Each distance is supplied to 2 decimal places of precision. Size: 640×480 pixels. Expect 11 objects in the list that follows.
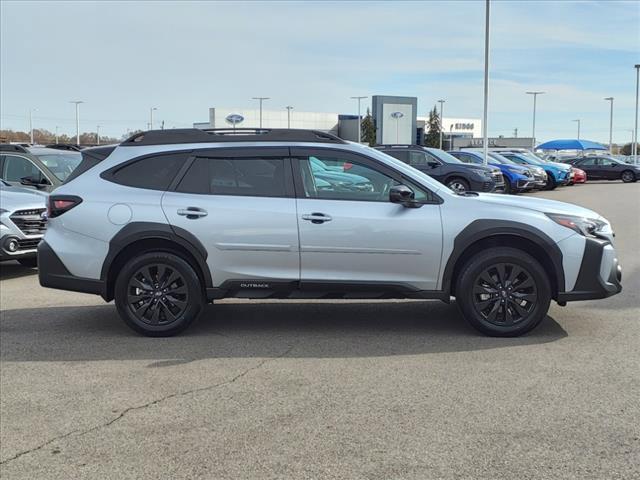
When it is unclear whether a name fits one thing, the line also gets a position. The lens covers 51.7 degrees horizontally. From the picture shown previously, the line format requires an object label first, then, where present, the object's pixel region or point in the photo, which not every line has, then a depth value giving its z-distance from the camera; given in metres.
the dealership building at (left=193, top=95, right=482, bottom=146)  82.81
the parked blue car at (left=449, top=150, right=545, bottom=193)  23.70
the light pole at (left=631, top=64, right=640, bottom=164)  49.51
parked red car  32.36
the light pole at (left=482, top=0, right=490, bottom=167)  25.55
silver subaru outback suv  5.87
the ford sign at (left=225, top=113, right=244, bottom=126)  78.49
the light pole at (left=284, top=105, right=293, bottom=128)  84.97
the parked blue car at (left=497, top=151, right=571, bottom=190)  28.06
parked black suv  19.05
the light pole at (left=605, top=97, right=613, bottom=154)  67.56
